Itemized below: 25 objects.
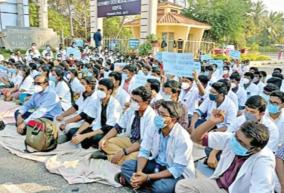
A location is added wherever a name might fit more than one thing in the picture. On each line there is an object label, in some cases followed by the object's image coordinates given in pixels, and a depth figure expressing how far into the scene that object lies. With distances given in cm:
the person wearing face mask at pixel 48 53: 966
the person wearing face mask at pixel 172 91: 324
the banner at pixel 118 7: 1119
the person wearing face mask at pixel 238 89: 429
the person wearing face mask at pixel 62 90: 418
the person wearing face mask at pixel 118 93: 360
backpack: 302
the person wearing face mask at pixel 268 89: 341
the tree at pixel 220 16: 1555
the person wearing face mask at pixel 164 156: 214
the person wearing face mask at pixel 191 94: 392
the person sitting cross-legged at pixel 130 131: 262
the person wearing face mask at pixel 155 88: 337
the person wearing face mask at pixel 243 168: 164
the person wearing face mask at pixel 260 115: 217
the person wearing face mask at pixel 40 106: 352
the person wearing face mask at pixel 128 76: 458
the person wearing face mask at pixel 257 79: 491
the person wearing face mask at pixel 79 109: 338
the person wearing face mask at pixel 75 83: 469
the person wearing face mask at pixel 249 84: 470
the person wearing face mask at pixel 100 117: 306
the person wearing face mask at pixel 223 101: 307
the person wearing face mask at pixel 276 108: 240
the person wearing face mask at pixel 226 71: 597
